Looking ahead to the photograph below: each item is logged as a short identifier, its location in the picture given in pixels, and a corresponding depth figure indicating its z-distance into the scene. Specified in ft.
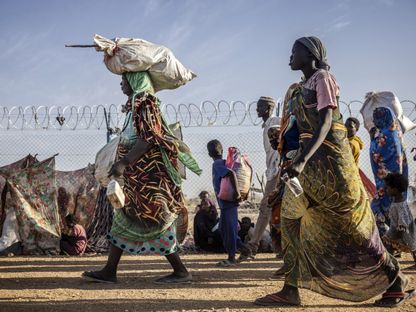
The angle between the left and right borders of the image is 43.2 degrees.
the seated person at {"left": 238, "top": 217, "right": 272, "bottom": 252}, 26.73
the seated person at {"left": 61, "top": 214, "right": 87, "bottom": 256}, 26.48
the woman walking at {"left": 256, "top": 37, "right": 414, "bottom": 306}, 12.28
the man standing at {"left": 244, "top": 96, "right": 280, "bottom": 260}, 20.15
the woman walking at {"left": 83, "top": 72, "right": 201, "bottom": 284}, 15.92
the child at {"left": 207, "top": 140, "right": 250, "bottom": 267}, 21.35
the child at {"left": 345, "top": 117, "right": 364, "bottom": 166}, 21.21
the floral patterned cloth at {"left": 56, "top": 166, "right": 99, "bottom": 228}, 28.71
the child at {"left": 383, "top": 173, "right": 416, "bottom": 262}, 17.98
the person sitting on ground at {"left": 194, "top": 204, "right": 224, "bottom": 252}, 27.84
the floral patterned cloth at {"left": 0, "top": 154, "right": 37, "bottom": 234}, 27.12
